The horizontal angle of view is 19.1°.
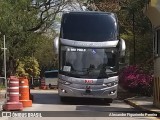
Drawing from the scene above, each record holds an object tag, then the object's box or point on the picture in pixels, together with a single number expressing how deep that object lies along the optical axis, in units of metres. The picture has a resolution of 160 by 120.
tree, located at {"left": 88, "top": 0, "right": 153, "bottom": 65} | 34.88
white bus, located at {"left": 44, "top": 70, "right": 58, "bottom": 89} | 49.94
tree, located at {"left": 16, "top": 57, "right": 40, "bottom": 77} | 69.36
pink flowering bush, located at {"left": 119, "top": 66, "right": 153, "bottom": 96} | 28.12
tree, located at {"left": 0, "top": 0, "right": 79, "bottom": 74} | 41.38
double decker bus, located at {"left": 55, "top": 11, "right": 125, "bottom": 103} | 22.17
